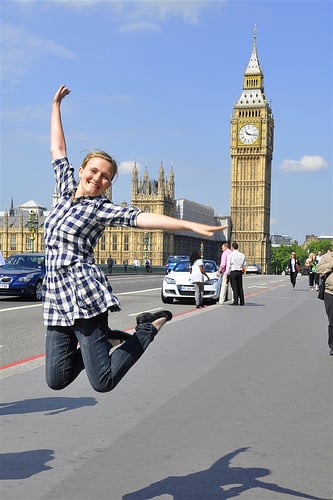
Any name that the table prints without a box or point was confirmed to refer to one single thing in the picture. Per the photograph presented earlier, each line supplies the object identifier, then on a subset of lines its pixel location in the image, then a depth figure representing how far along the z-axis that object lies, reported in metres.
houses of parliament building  124.25
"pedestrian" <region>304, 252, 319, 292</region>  32.38
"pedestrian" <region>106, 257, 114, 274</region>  55.62
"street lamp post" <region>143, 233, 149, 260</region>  96.93
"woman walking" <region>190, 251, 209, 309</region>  18.95
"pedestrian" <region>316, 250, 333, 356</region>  10.15
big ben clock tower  128.12
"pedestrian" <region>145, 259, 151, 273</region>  68.27
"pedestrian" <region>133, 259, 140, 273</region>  64.69
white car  20.61
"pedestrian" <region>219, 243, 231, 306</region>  20.77
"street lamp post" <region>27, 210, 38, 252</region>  57.35
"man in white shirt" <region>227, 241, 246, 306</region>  19.88
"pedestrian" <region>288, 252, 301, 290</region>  32.16
